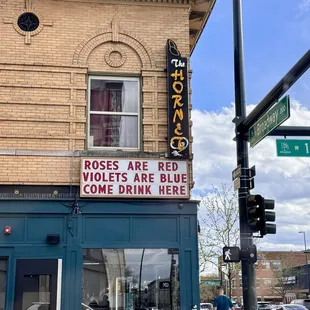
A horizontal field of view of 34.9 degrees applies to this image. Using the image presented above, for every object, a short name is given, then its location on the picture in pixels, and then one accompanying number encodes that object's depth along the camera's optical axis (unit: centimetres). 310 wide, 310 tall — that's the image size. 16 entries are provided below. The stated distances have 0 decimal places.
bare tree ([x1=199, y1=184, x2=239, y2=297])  3284
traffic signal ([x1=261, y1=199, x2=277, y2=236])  930
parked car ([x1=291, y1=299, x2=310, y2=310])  3721
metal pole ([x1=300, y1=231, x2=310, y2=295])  6362
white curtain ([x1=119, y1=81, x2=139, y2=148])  1133
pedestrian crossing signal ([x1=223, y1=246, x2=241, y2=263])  967
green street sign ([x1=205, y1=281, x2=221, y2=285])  4122
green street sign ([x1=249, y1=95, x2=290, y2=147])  854
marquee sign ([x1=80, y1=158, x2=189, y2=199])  1061
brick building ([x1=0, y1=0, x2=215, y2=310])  1025
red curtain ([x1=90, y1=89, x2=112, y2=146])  1123
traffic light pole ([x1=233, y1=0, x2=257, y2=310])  947
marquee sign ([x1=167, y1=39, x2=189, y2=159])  1096
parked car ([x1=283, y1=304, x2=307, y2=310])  2794
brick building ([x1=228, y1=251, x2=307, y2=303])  6588
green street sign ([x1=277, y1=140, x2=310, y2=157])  967
